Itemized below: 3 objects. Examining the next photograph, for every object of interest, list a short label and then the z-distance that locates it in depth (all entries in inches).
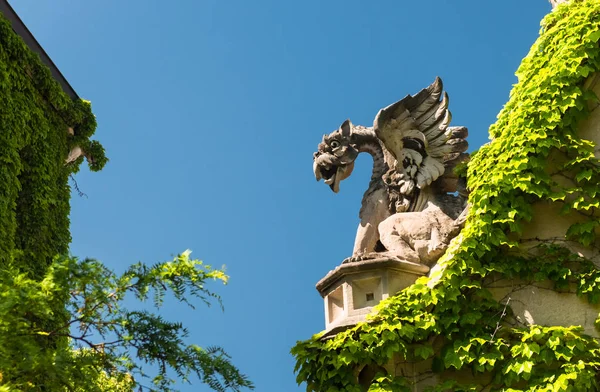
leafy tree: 319.9
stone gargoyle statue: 433.4
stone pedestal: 406.3
